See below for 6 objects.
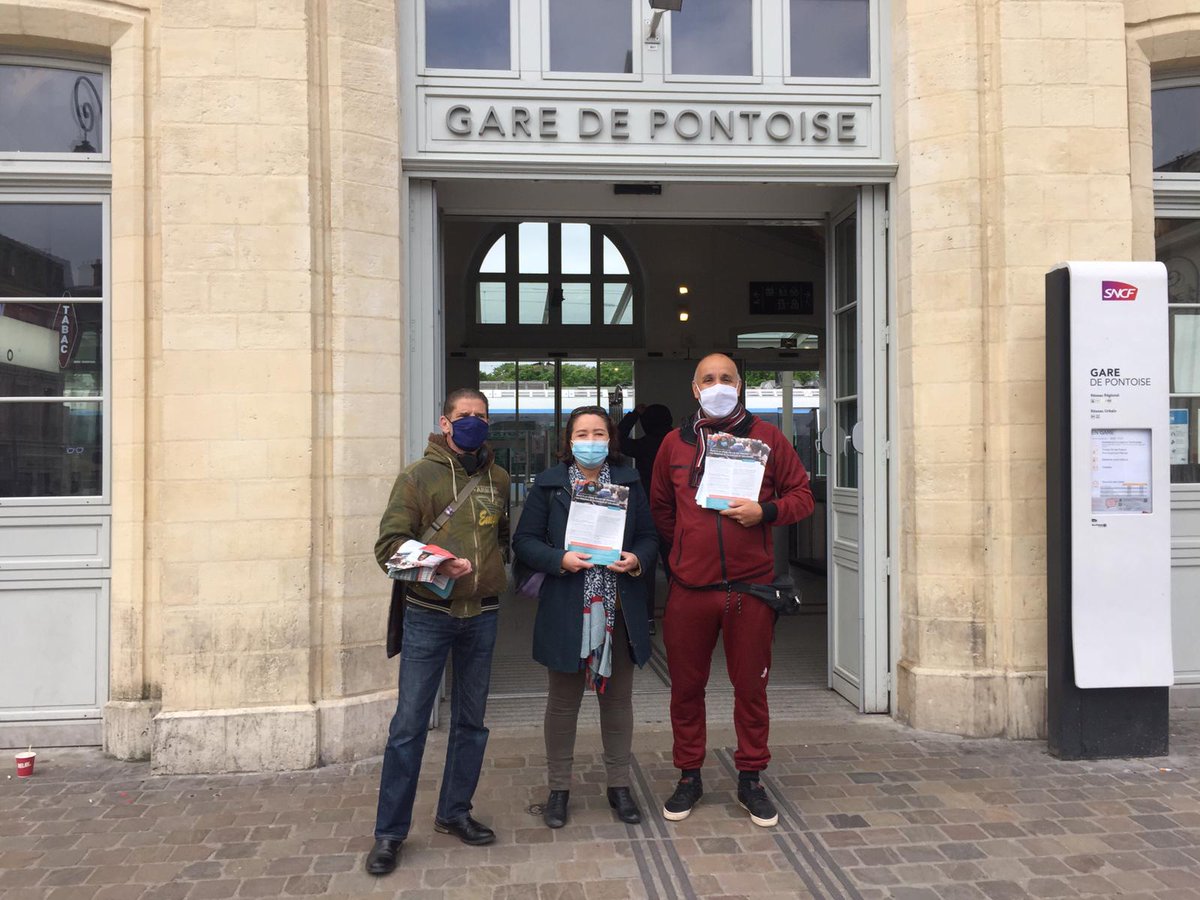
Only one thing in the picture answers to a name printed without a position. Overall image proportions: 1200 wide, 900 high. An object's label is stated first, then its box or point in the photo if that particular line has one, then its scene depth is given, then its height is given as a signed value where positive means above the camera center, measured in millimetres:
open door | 5512 -40
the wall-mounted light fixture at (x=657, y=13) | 4543 +2517
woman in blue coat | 3805 -667
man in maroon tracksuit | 3934 -559
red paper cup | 4578 -1595
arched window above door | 13406 +2747
